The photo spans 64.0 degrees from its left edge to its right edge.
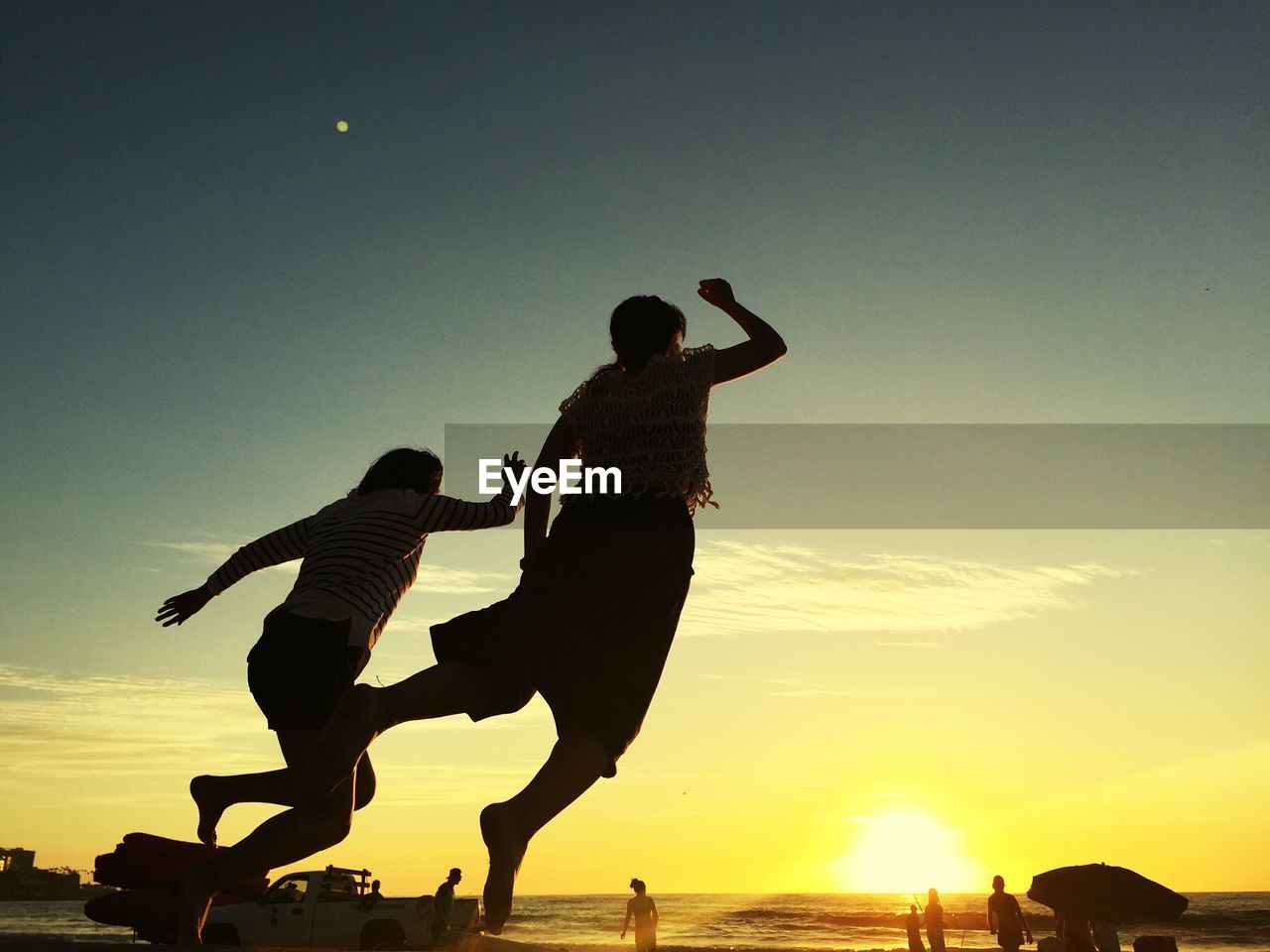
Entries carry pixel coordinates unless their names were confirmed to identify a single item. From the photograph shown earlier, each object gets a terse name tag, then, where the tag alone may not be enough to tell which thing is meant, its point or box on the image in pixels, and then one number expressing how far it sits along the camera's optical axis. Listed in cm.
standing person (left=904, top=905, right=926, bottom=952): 2238
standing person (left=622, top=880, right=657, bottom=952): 1709
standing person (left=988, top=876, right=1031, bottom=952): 1848
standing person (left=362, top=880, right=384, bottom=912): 1619
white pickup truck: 1600
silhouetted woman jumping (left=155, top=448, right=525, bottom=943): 318
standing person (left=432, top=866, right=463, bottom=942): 1597
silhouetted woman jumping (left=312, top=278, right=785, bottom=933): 250
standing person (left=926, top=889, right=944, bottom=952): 1997
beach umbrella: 1870
